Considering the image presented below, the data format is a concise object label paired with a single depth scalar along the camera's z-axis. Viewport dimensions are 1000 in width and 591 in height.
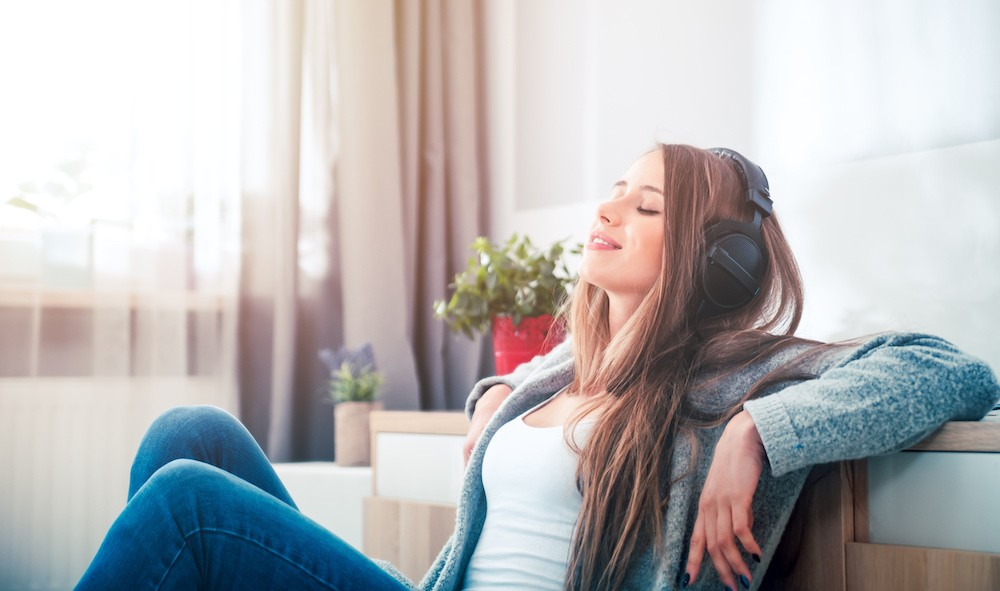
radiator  1.67
